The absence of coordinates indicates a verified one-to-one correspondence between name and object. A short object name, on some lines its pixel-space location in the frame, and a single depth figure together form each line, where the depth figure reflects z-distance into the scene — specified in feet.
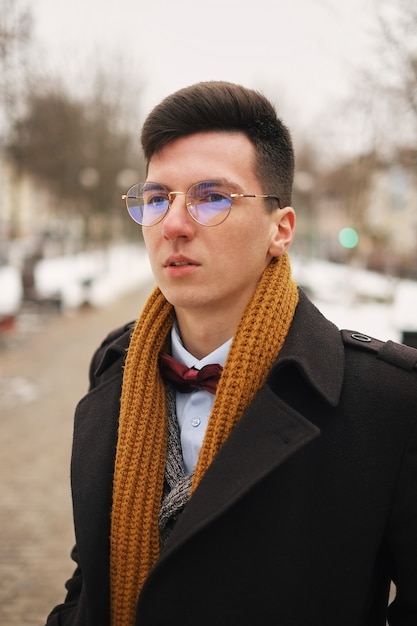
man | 3.39
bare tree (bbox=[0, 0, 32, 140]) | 26.30
